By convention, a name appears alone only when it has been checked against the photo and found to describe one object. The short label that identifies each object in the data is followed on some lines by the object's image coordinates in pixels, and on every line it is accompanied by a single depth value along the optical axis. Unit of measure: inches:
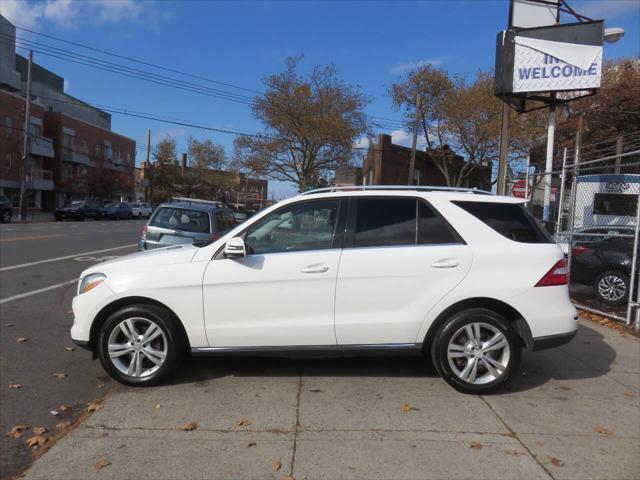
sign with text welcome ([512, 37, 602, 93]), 394.0
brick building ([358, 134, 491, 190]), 1630.2
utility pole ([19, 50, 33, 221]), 1353.3
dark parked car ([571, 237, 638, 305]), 365.7
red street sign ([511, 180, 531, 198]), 854.5
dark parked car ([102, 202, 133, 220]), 1806.5
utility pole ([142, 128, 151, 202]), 2599.9
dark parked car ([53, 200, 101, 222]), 1557.6
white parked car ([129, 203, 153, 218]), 2066.9
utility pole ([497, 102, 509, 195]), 455.2
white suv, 180.2
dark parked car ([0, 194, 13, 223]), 1197.1
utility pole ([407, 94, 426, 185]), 1066.8
